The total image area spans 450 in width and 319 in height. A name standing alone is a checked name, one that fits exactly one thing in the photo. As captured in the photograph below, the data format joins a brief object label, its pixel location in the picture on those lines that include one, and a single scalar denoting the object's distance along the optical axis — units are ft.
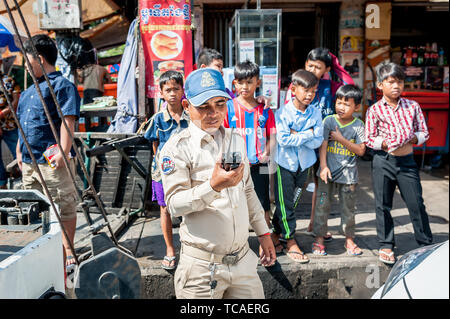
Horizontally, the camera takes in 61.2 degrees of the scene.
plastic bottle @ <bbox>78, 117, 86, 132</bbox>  16.92
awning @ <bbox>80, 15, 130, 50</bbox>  27.96
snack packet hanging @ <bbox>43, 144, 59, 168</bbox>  10.43
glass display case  16.34
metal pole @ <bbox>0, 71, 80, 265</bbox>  4.66
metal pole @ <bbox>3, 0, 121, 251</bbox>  4.64
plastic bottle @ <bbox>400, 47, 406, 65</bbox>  27.64
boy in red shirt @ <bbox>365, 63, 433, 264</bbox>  11.30
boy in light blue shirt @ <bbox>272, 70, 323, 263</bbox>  11.06
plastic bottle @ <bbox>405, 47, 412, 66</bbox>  27.61
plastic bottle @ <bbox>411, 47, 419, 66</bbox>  27.68
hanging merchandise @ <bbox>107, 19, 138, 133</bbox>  15.69
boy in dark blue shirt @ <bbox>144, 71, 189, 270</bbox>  11.18
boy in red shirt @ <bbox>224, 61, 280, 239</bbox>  10.91
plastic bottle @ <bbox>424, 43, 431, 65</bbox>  27.73
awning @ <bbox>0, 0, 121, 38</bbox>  26.27
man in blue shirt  10.48
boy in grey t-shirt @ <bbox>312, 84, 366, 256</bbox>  11.76
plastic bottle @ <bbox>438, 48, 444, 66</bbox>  27.84
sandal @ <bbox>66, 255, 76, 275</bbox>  11.00
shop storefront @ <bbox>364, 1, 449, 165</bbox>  24.21
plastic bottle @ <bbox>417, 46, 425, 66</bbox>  27.81
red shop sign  14.97
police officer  6.44
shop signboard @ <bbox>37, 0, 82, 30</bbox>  15.52
